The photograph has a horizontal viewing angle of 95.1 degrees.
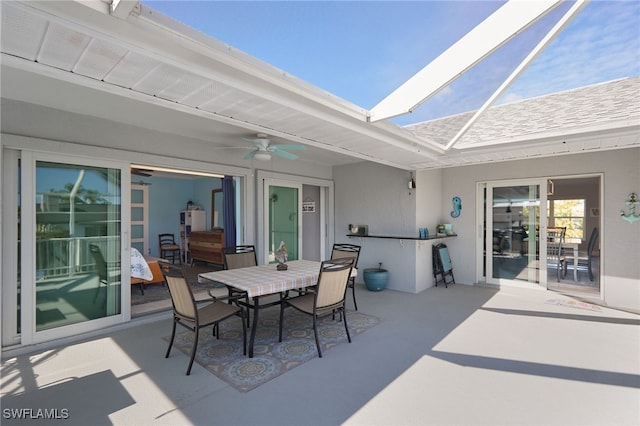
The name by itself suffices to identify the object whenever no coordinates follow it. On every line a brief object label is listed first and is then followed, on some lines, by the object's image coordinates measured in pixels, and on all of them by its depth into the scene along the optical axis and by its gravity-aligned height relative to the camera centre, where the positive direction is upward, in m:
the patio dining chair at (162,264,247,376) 2.59 -0.96
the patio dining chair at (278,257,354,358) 2.95 -0.91
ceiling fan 3.85 +0.84
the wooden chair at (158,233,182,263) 7.79 -0.95
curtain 5.65 +0.02
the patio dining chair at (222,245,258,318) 4.16 -0.67
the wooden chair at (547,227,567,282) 6.32 -0.94
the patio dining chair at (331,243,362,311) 4.30 -0.66
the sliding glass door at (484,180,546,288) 5.25 -0.38
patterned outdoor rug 2.58 -1.42
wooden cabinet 7.20 -0.88
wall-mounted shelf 5.18 -0.47
